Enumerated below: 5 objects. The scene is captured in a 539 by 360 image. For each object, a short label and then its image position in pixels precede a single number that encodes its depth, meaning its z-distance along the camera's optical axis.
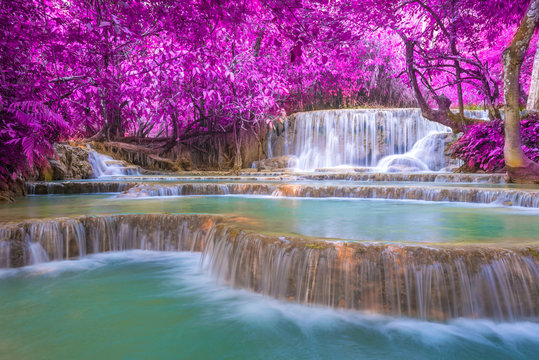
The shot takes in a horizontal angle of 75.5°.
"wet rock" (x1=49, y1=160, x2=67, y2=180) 9.88
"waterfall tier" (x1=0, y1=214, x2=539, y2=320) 2.25
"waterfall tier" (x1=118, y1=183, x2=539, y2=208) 5.34
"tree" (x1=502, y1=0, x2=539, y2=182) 6.63
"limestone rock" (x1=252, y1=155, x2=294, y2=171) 15.15
